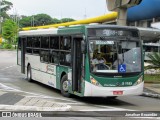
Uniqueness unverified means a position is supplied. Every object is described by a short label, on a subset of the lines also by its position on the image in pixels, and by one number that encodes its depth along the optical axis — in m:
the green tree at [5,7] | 164.71
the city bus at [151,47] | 51.64
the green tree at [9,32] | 108.50
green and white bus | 14.48
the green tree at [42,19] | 171.34
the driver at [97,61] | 14.55
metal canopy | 39.76
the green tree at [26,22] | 174.62
